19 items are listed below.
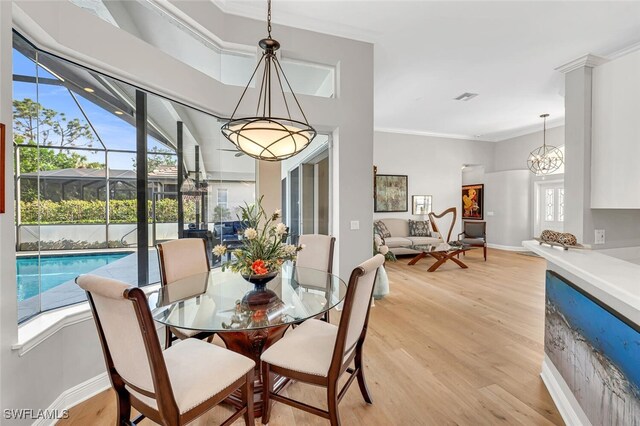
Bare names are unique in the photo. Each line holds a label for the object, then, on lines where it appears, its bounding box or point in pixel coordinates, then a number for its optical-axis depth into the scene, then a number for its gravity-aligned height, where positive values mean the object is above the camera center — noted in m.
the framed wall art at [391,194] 7.51 +0.43
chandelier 6.74 +1.22
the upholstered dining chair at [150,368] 1.13 -0.78
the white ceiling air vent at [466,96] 5.25 +2.14
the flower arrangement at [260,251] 1.89 -0.28
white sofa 6.69 -0.70
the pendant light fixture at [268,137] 1.83 +0.49
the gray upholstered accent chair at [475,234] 6.79 -0.61
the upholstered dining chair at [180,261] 2.11 -0.45
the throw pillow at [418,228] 7.37 -0.49
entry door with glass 7.33 +0.10
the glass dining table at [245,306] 1.62 -0.62
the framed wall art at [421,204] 7.84 +0.16
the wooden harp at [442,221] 7.38 -0.31
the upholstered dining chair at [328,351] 1.47 -0.81
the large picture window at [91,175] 1.85 +0.30
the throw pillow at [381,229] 6.83 -0.46
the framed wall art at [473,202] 8.81 +0.25
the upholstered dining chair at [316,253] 2.82 -0.45
